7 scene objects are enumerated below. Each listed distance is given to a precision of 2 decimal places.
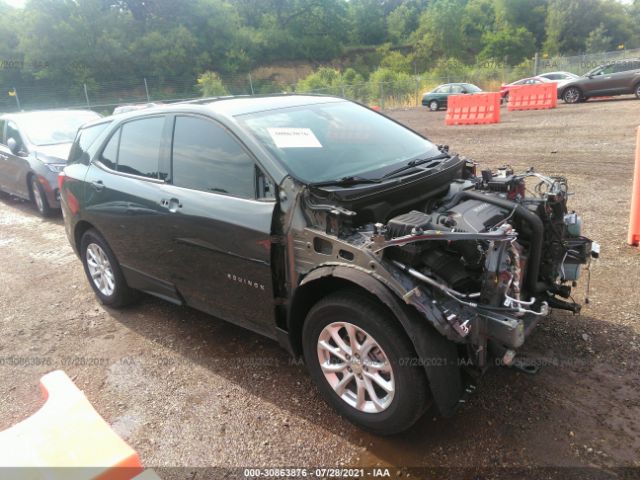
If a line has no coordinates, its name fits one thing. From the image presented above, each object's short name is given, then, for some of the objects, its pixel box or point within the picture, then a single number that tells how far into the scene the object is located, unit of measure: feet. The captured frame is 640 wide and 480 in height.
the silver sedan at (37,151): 25.84
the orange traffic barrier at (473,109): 52.00
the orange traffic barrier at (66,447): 5.27
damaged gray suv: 8.10
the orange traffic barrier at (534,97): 63.26
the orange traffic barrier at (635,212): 15.35
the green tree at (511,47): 196.44
